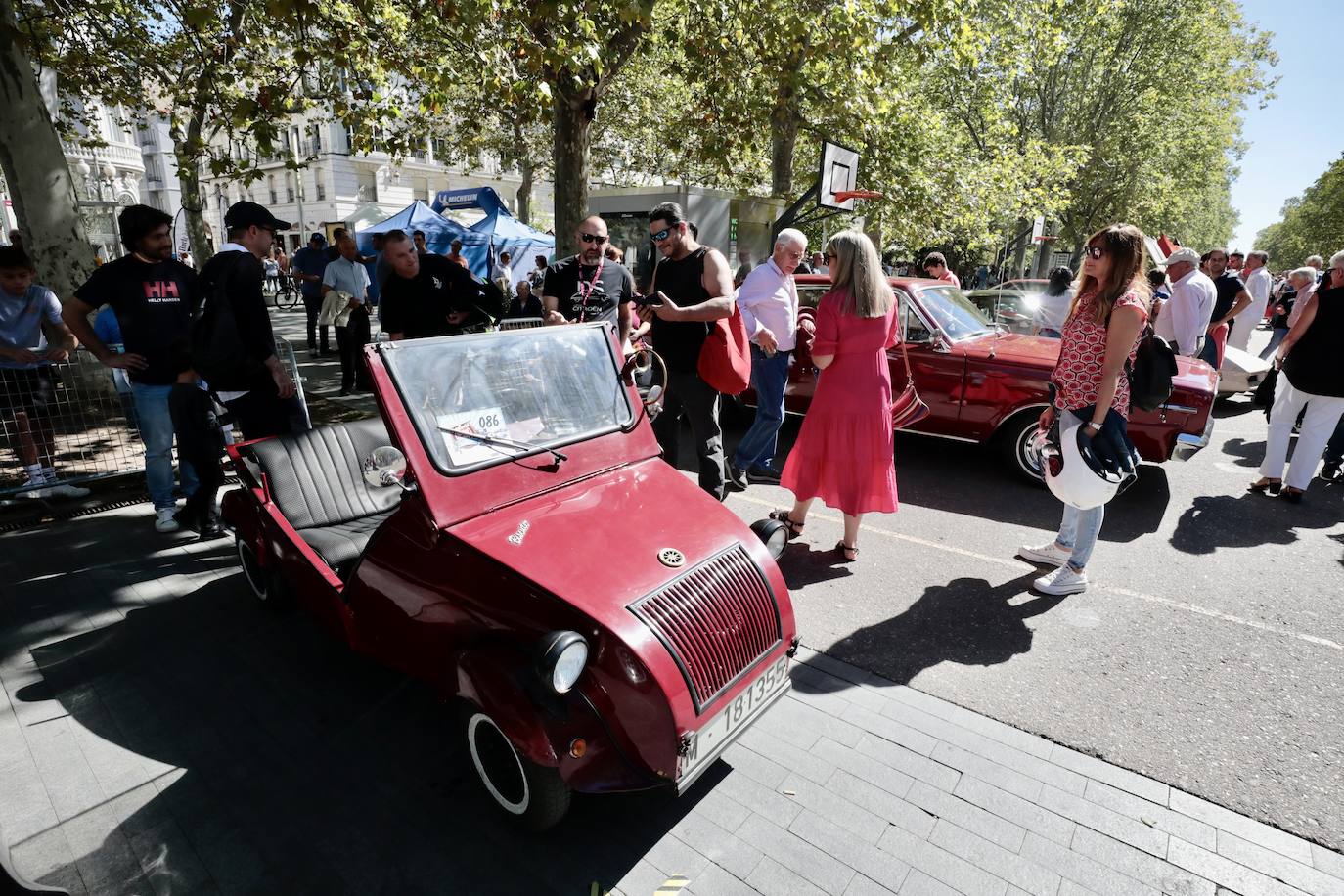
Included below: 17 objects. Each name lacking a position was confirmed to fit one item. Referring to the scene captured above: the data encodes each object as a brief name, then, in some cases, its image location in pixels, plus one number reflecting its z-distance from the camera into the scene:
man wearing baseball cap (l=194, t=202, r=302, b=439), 3.93
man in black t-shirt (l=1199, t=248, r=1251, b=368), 8.60
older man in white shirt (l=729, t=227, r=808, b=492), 5.58
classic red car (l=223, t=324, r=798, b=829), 2.05
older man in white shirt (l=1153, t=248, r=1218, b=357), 6.95
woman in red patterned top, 3.48
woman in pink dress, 3.90
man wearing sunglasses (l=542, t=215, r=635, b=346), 4.91
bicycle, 22.33
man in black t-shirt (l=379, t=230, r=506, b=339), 4.95
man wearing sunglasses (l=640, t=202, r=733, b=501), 4.50
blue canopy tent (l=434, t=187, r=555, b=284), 16.06
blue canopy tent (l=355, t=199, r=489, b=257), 14.99
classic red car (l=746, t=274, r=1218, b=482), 5.41
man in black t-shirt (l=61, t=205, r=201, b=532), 4.33
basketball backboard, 8.83
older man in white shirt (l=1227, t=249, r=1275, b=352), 9.95
